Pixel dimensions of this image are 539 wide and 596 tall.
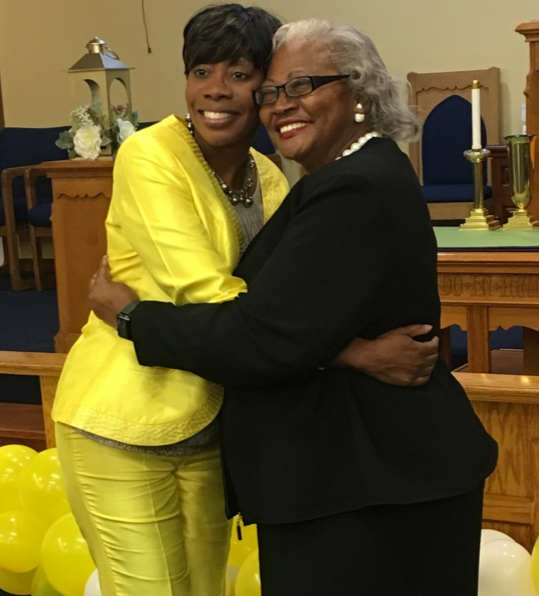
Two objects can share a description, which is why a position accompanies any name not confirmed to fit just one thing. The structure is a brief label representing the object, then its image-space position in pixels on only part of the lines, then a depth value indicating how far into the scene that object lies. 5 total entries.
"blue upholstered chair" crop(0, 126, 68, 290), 6.47
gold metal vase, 3.69
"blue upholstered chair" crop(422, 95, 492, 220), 6.50
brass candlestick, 3.74
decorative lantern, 4.64
